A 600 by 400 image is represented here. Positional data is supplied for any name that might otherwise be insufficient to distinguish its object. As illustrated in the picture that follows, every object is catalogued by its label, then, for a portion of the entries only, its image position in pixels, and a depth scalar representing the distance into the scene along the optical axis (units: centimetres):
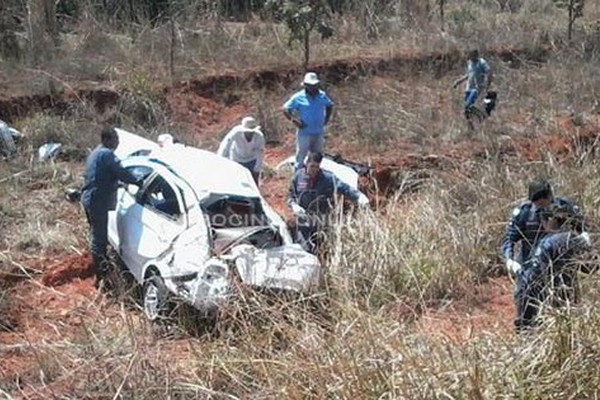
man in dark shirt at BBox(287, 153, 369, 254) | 1054
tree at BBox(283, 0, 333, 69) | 2048
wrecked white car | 866
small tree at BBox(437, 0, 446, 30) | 2714
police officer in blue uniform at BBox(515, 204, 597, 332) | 732
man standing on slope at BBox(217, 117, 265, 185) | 1231
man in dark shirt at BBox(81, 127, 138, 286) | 1036
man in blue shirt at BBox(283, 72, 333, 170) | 1333
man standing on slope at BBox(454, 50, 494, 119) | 1764
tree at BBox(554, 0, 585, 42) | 2583
